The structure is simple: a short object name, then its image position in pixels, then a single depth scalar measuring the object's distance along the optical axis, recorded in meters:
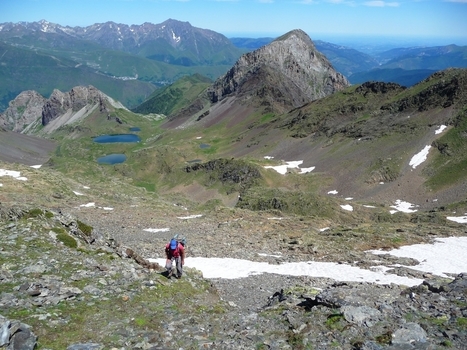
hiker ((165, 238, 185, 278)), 24.33
